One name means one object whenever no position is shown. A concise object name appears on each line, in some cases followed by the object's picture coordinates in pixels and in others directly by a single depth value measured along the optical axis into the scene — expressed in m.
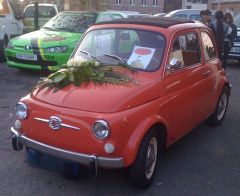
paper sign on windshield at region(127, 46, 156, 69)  3.50
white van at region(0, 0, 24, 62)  8.55
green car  6.85
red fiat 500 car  2.83
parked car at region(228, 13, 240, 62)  9.65
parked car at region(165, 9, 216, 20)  11.85
